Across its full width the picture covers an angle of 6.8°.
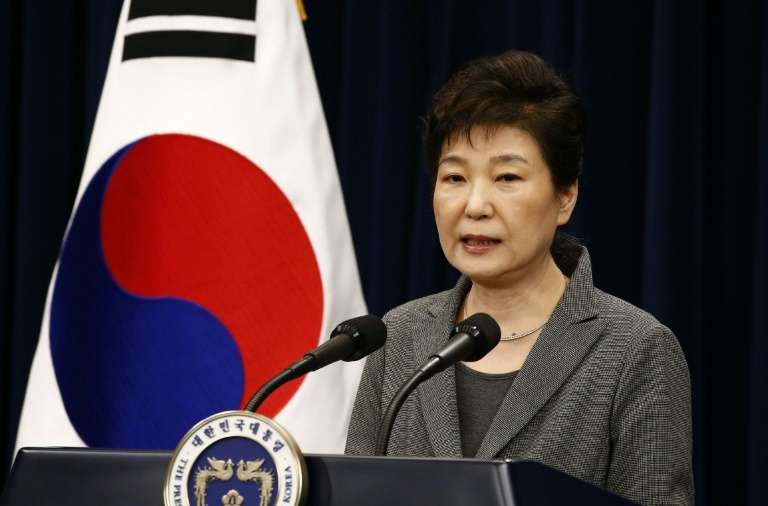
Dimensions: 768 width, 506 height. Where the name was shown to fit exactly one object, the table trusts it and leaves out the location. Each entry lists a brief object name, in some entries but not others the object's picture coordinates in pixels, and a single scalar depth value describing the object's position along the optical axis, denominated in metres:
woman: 6.69
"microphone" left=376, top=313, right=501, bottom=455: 6.44
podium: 6.30
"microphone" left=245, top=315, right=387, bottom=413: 6.47
